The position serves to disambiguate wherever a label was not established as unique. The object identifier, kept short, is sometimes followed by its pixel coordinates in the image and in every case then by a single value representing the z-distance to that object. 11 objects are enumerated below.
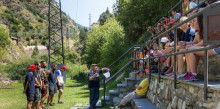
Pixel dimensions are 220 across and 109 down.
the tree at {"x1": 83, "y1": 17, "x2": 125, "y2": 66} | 18.52
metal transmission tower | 18.31
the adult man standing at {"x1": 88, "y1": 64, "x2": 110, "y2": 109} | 7.43
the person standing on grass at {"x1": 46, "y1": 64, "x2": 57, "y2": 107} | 7.84
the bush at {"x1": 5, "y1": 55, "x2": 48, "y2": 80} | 28.95
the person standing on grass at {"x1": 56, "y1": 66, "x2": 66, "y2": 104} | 8.52
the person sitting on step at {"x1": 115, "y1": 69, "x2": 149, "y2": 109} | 5.76
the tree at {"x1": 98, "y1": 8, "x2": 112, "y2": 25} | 92.91
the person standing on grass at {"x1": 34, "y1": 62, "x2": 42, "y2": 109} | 6.45
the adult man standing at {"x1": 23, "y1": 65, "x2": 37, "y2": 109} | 6.18
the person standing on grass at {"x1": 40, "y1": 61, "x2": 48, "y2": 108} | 7.22
